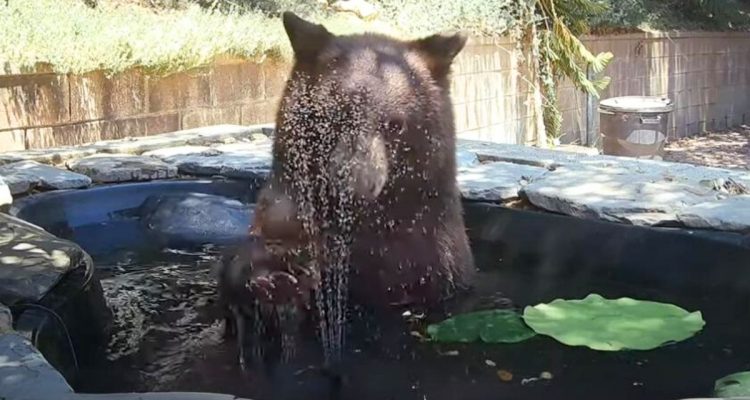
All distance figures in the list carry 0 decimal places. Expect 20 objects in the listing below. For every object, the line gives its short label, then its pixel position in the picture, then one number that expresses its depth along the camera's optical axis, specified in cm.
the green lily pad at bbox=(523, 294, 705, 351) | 250
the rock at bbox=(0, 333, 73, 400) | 162
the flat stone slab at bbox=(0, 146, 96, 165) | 448
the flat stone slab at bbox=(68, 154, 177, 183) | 421
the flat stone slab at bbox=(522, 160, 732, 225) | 332
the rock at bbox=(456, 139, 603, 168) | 447
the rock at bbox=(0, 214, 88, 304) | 232
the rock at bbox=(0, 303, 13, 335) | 201
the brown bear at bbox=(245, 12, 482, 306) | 281
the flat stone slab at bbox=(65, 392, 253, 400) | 155
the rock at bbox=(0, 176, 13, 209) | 349
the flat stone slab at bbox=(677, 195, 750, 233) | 307
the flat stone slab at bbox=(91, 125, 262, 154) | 498
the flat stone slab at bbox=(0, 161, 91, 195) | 381
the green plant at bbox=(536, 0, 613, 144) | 969
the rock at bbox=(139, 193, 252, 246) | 381
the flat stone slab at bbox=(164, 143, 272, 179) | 431
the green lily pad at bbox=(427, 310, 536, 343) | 260
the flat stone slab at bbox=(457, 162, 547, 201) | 378
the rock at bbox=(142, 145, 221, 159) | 478
